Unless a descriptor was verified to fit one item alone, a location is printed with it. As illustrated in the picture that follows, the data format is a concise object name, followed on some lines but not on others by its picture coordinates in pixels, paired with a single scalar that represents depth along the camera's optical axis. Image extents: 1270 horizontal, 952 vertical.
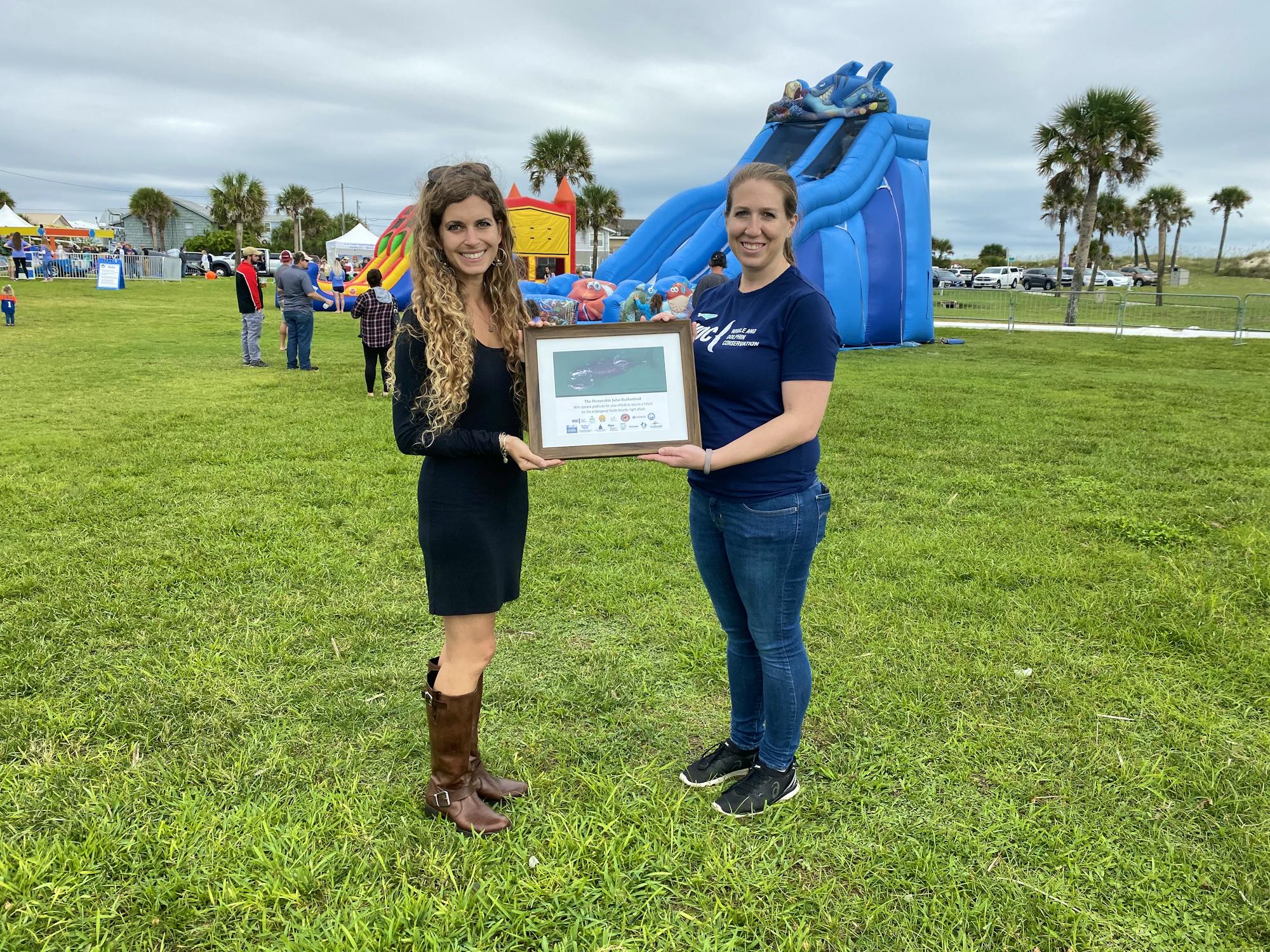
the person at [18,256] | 30.36
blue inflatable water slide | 14.30
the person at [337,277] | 26.58
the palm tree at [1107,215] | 54.84
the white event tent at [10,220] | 39.06
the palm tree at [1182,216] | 59.81
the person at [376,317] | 9.87
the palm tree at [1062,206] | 49.47
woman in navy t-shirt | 2.19
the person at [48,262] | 32.59
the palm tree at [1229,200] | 62.16
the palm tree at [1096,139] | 25.02
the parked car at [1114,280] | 49.69
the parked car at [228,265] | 42.84
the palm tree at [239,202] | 54.47
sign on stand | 29.11
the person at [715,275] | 9.80
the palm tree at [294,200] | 65.81
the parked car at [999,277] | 47.00
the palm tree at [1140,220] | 60.38
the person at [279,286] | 11.70
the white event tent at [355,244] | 37.31
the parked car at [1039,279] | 46.66
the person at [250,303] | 11.78
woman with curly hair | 2.19
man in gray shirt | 11.60
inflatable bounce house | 21.66
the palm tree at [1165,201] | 53.81
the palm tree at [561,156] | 44.91
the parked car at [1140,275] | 52.84
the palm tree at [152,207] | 65.81
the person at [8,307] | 17.02
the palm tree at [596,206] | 51.34
